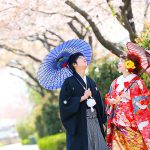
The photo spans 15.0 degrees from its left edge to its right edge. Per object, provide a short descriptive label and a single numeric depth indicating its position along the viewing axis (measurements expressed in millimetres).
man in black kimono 7602
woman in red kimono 7609
